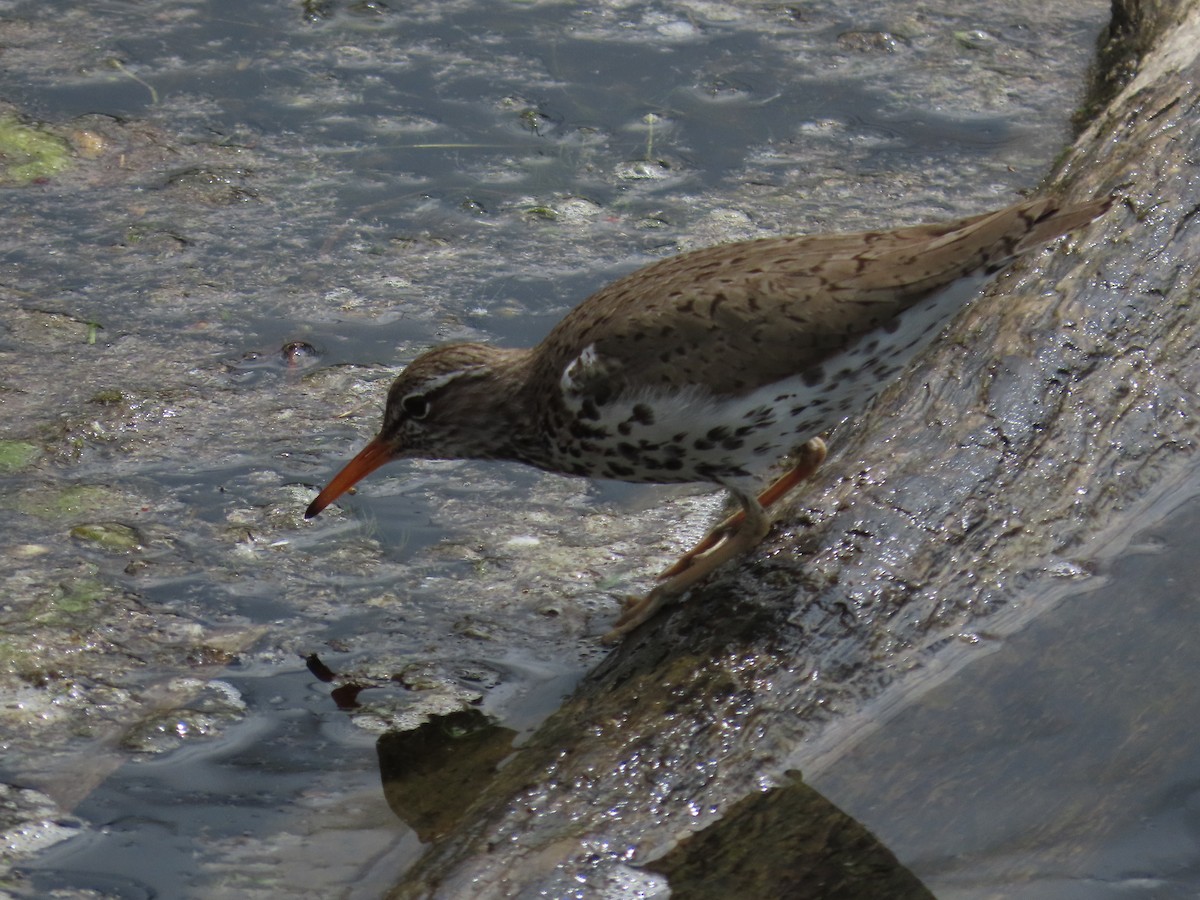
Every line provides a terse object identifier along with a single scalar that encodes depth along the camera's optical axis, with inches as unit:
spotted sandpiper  354.0
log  295.7
